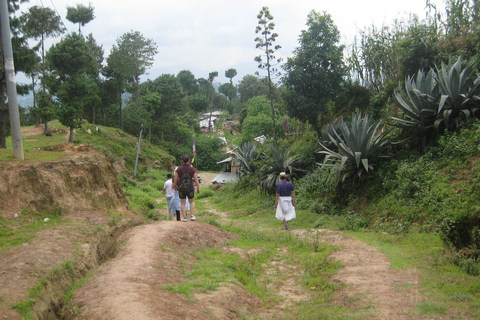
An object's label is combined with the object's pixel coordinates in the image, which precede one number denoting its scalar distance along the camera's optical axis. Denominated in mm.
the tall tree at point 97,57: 48188
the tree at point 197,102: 70062
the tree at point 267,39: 20998
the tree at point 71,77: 29891
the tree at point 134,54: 50381
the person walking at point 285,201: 11023
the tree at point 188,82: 93031
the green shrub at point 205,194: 28031
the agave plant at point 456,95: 10266
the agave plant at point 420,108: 10883
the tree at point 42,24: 39281
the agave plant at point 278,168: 16672
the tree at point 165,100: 57000
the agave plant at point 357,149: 11781
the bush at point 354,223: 10516
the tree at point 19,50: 16562
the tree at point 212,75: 95688
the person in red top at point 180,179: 9805
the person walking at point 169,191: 12062
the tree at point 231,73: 122062
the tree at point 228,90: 117125
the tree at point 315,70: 18906
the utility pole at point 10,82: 9695
